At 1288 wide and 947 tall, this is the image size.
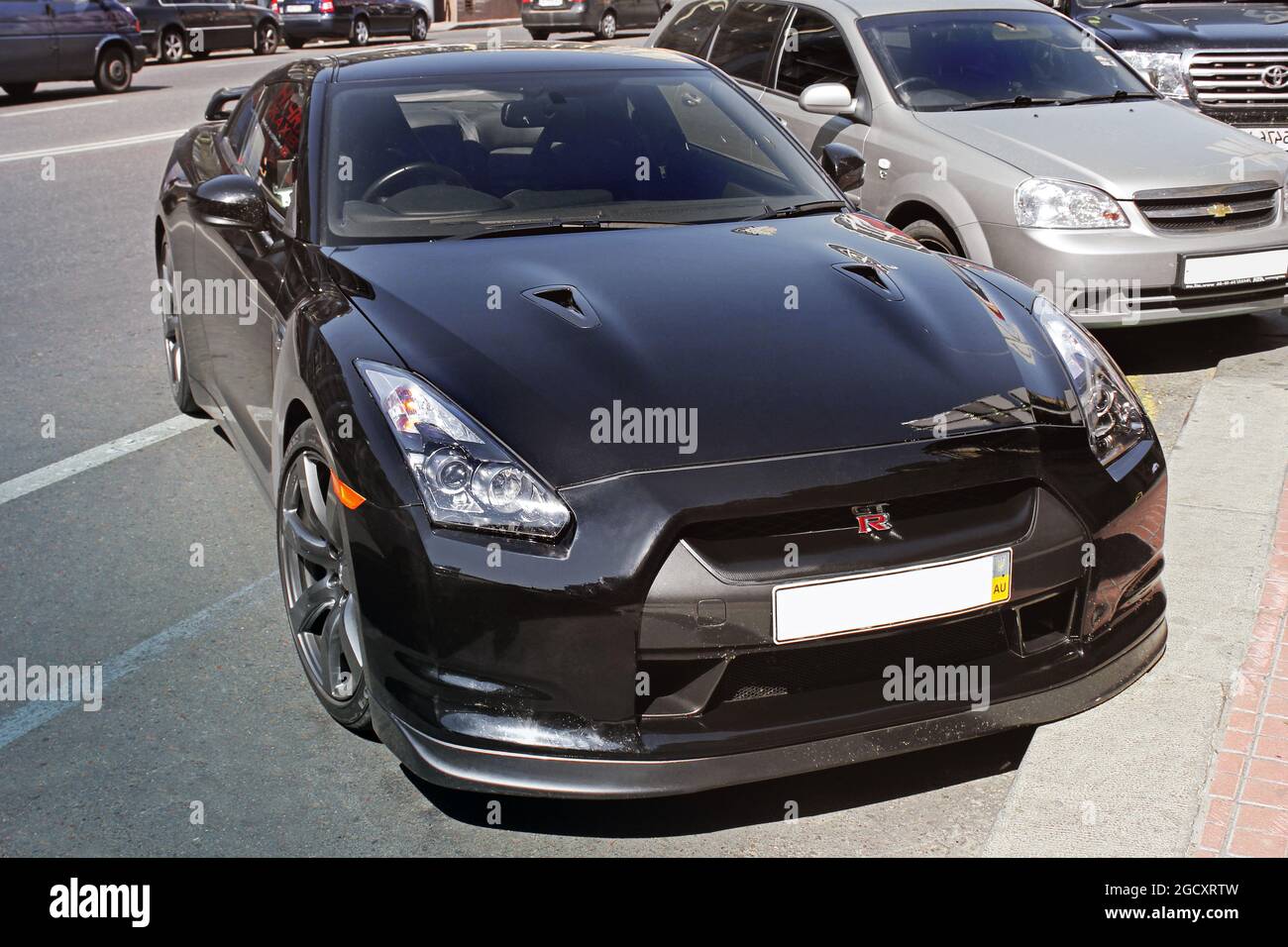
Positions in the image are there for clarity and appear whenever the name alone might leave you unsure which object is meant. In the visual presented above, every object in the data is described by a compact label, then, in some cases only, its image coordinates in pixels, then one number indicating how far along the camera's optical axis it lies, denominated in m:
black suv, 9.09
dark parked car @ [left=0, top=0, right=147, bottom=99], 19.38
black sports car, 2.76
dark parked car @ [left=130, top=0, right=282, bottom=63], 25.60
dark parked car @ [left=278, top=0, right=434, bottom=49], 30.08
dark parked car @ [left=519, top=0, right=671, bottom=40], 29.53
